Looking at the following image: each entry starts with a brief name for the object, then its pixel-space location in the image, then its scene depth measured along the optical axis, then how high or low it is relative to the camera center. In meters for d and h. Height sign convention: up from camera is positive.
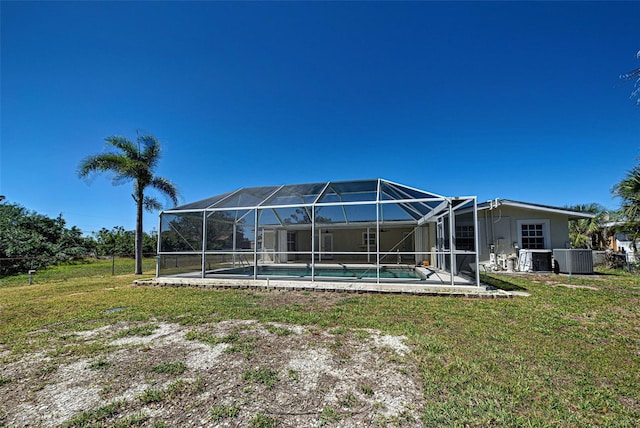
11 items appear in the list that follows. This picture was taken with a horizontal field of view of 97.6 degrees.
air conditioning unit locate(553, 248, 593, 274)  10.11 -0.98
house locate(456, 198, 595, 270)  11.80 +0.18
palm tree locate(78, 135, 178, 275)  11.48 +2.93
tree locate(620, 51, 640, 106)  2.94 +1.72
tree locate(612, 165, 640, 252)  8.17 +1.07
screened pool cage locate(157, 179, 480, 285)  8.70 +0.40
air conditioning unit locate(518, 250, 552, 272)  10.83 -1.04
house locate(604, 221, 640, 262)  15.30 -0.38
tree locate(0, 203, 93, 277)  13.18 -0.17
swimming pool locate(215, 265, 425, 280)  10.45 -1.49
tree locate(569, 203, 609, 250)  16.44 +0.19
